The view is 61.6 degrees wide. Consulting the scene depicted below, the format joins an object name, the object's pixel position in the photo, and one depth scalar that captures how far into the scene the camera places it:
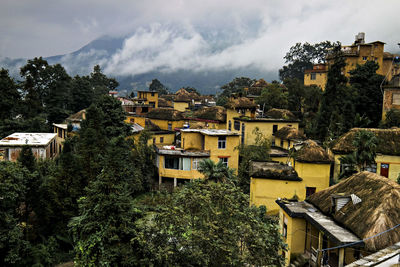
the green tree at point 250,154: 27.28
